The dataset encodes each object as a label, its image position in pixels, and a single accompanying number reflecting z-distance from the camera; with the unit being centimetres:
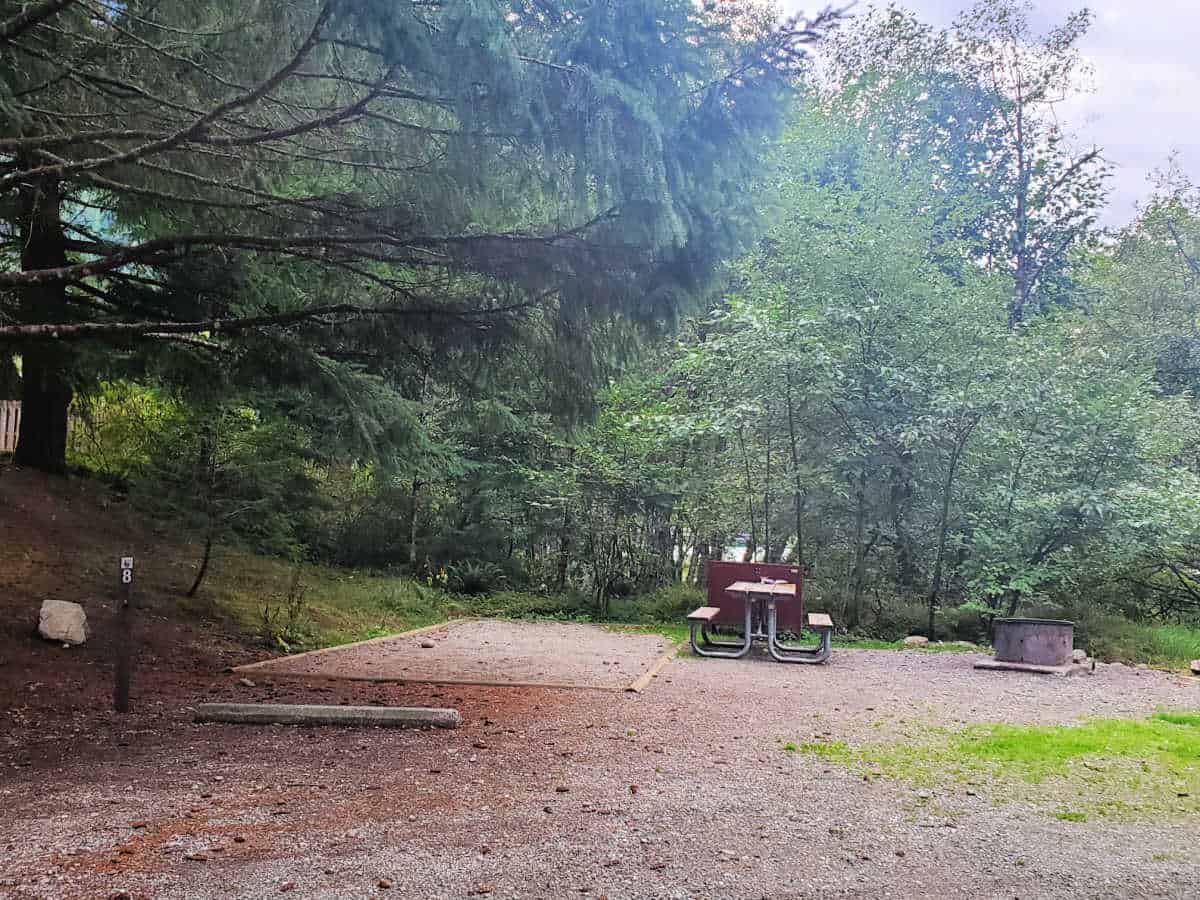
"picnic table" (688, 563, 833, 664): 816
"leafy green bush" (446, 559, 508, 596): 1341
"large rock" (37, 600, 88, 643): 639
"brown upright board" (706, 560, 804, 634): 910
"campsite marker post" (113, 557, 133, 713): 514
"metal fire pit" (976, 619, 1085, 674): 784
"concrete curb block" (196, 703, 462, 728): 487
